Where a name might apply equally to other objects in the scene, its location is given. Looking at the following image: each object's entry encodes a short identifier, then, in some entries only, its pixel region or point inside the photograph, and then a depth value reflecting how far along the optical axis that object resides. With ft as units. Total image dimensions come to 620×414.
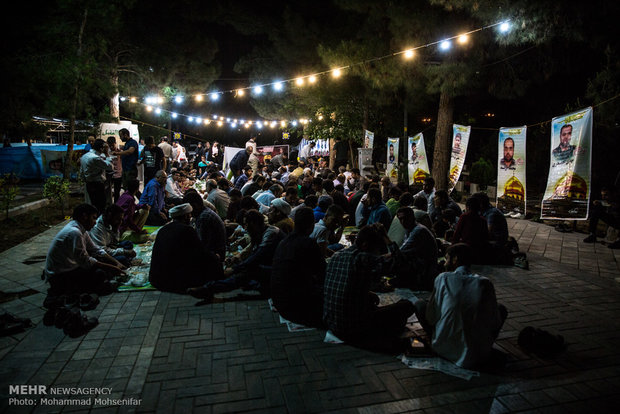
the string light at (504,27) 27.52
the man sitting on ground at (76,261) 15.89
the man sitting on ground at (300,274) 13.87
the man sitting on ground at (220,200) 28.71
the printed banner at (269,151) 74.74
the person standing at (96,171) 28.71
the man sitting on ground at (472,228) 20.74
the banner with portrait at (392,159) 49.73
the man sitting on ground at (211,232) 19.75
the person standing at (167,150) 51.83
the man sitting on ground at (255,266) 17.49
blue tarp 53.16
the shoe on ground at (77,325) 13.70
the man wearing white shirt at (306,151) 76.81
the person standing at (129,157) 36.11
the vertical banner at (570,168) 24.27
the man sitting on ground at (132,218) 25.50
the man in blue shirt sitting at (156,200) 29.71
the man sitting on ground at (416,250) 17.62
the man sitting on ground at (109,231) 20.38
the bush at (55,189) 33.19
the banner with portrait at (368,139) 53.62
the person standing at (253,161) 50.24
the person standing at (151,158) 38.60
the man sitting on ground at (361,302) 12.23
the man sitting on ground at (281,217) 19.65
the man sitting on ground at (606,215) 26.58
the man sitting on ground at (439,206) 26.30
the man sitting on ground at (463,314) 11.28
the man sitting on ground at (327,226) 19.54
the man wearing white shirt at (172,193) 33.24
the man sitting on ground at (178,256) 17.29
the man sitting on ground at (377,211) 23.75
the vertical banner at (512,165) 31.17
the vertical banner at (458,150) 37.27
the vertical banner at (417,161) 41.81
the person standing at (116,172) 34.92
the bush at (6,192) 30.32
